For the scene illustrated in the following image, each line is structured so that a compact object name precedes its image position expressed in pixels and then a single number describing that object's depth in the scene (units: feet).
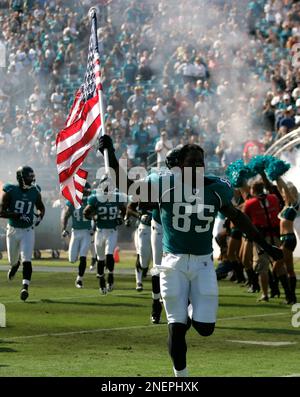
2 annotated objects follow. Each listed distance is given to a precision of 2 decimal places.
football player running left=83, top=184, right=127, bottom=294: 62.80
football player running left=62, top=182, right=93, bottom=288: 67.21
